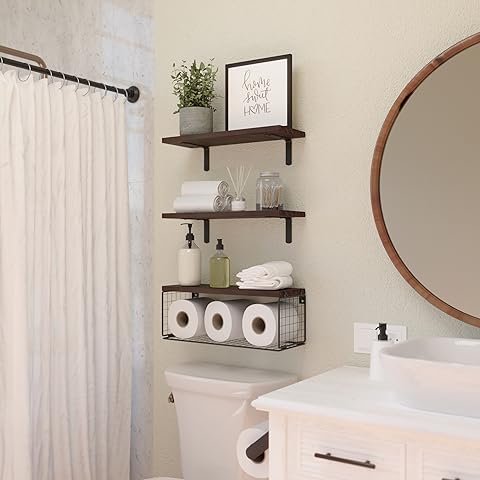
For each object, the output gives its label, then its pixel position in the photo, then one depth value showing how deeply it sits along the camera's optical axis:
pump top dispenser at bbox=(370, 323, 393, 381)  2.09
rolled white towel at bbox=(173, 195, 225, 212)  2.47
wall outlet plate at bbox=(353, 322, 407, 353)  2.25
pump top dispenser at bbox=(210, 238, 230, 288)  2.49
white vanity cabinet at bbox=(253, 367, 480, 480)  1.62
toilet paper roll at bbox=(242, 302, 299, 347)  2.32
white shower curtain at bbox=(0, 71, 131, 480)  2.32
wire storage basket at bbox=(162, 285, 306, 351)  2.33
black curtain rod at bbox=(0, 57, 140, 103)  2.40
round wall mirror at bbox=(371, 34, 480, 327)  2.08
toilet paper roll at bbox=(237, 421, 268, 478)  2.02
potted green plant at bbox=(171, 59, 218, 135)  2.52
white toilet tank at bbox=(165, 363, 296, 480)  2.35
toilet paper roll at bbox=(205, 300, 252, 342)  2.43
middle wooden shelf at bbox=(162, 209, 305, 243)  2.33
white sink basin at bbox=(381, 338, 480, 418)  1.65
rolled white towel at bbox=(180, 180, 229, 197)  2.48
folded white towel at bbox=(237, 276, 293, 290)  2.33
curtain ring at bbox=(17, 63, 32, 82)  2.40
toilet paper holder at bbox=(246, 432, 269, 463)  2.00
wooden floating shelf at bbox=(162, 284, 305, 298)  2.33
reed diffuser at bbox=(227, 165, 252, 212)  2.59
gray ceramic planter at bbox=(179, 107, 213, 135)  2.52
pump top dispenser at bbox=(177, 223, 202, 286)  2.57
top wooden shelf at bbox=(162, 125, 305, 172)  2.34
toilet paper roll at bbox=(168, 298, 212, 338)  2.52
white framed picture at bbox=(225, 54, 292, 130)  2.40
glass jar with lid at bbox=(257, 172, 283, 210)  2.40
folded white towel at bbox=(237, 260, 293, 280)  2.34
